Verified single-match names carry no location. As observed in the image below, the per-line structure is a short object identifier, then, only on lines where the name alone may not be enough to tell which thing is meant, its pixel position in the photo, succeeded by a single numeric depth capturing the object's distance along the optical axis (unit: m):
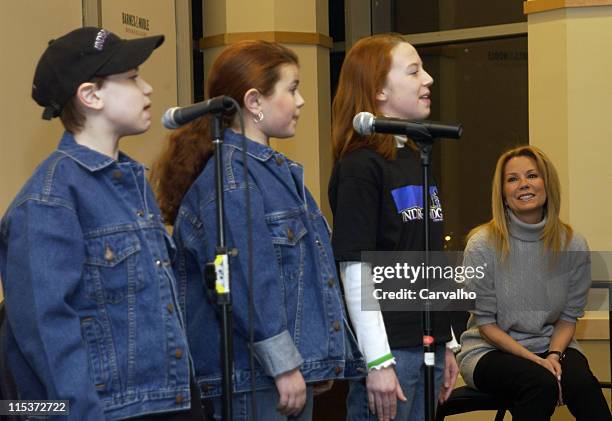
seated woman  3.48
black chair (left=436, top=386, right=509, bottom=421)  3.52
